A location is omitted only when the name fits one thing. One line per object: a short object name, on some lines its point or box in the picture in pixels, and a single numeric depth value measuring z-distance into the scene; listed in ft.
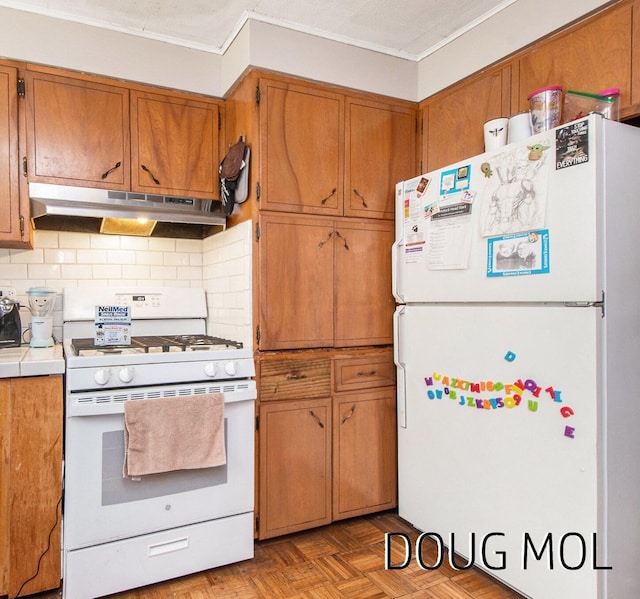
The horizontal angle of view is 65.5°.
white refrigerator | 5.25
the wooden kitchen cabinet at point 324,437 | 7.65
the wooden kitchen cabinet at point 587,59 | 5.75
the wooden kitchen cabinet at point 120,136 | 7.47
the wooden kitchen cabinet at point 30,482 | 6.21
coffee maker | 7.80
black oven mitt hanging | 7.76
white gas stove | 6.26
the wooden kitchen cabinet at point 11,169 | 7.22
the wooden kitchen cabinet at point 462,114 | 7.37
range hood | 7.53
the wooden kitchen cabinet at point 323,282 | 7.68
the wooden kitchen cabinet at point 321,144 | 7.66
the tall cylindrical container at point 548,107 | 6.19
